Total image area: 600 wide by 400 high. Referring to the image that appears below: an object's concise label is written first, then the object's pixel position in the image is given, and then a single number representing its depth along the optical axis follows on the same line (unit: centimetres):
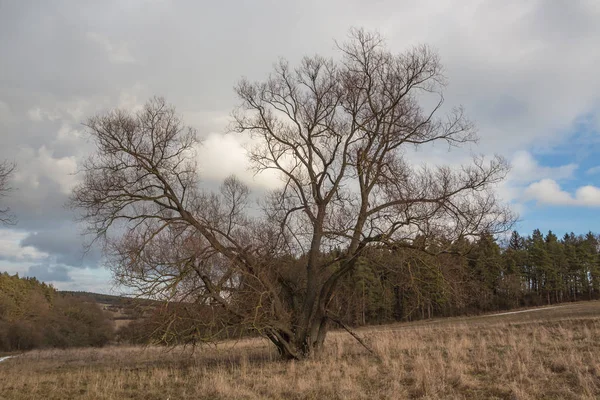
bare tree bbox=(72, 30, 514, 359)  1204
